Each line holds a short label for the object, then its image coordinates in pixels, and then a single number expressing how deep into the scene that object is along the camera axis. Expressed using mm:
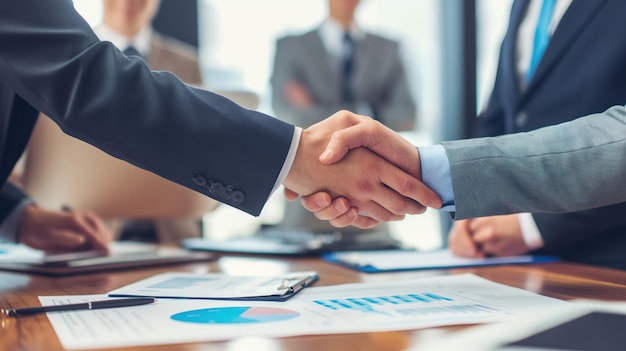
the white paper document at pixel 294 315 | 663
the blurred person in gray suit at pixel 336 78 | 2988
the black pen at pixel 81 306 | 785
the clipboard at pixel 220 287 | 867
